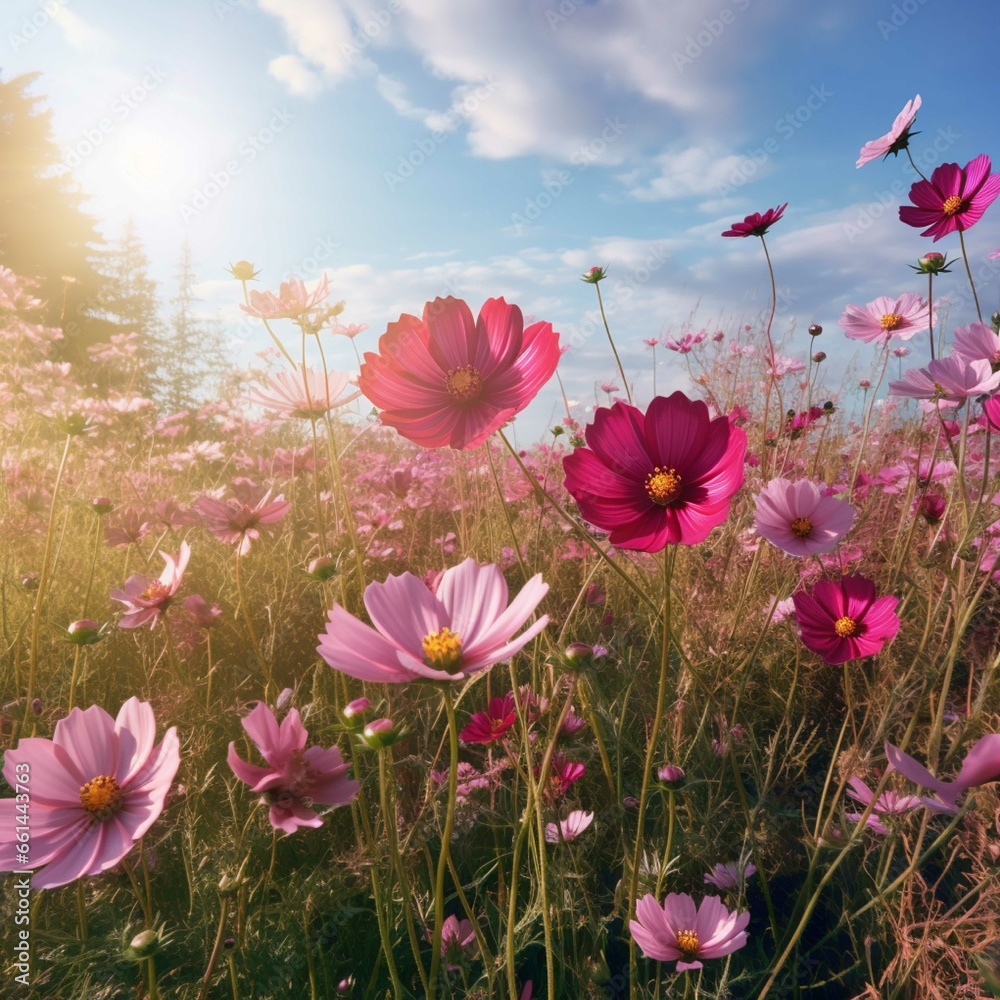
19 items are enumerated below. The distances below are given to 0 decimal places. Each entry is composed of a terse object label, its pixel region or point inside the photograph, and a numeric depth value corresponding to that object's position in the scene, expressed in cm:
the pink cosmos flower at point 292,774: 58
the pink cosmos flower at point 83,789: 56
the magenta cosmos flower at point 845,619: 96
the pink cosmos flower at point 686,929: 68
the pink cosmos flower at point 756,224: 147
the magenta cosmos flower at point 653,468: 65
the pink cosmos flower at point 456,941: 80
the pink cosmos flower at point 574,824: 90
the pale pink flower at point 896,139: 128
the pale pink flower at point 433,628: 46
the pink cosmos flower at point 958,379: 91
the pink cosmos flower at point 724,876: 92
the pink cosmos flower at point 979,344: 108
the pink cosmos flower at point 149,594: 97
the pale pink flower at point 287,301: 112
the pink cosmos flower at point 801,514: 97
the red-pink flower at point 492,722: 83
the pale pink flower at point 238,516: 113
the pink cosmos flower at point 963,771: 47
